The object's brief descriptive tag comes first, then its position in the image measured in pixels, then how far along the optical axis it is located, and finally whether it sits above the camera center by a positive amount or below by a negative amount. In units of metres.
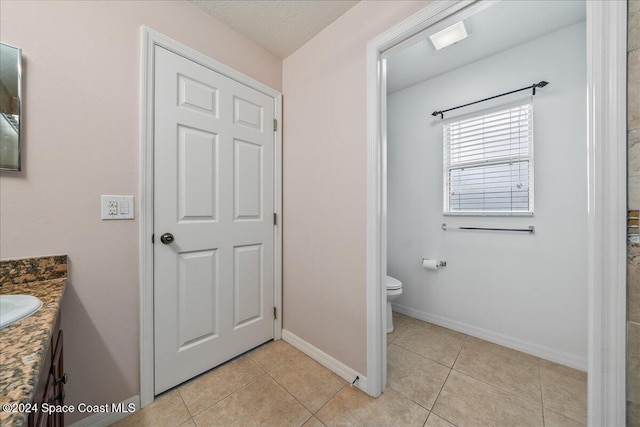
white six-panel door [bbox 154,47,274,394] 1.40 -0.03
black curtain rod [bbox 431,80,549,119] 1.76 +0.95
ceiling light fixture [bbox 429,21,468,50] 1.71 +1.31
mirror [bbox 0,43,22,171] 0.96 +0.43
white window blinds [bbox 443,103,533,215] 1.88 +0.43
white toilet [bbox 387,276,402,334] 2.06 -0.68
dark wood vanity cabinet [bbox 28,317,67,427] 0.55 -0.50
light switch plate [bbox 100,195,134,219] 1.21 +0.03
